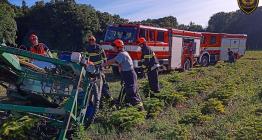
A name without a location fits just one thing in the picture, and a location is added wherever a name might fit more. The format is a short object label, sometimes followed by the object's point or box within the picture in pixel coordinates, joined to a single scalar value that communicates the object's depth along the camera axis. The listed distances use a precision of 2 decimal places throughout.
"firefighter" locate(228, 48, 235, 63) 14.98
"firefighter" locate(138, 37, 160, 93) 5.85
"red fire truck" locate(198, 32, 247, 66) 13.66
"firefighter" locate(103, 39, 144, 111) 4.61
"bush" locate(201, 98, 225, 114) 4.67
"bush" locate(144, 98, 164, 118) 4.58
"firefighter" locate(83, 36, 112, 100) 5.95
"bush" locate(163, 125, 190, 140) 3.49
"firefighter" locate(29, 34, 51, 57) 5.28
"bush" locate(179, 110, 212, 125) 4.14
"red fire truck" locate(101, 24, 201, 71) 8.79
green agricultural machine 3.20
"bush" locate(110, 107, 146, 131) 3.93
